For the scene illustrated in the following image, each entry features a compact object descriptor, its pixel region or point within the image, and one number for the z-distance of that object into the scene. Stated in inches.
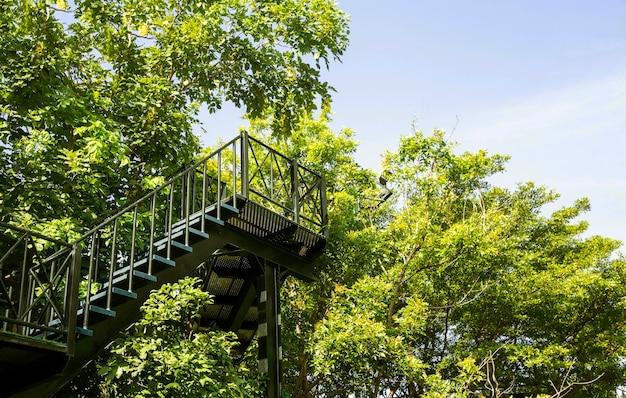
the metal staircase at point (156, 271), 240.1
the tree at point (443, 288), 517.0
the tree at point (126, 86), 392.8
